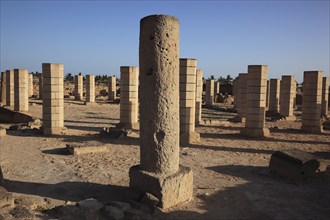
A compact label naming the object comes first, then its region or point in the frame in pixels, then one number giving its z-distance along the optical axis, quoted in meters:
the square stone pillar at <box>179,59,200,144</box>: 12.34
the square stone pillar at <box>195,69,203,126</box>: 17.25
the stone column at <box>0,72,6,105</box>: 24.73
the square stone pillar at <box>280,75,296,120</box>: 20.42
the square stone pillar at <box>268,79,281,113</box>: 22.67
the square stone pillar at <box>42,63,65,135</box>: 13.34
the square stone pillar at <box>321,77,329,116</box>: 23.11
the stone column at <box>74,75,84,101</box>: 31.98
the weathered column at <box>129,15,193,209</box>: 5.80
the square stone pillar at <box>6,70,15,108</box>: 21.56
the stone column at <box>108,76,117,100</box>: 33.23
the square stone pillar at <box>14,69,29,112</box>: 18.92
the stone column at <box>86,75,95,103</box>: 29.44
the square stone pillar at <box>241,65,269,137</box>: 14.14
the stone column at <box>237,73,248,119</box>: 18.90
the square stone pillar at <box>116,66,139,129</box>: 15.05
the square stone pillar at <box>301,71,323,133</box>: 15.65
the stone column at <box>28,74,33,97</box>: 30.03
